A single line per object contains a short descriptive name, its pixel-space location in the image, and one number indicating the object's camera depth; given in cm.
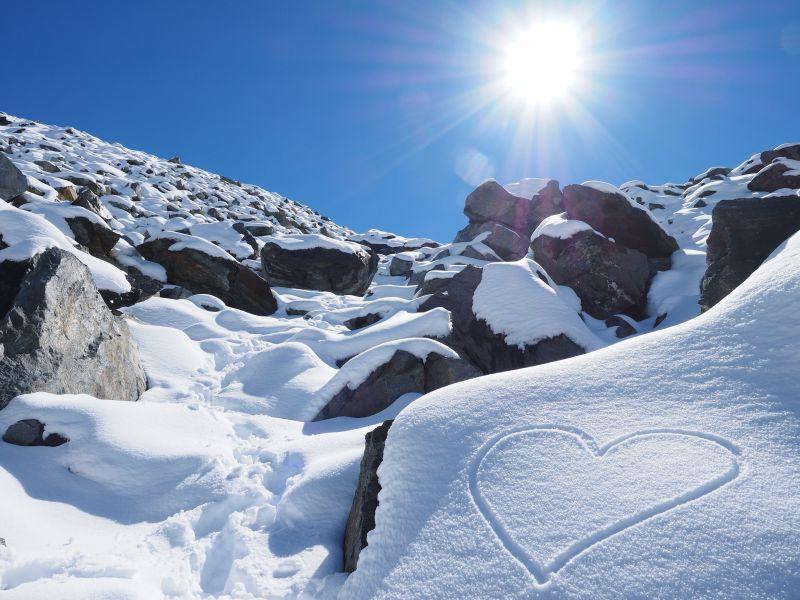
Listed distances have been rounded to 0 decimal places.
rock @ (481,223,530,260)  2473
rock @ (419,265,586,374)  905
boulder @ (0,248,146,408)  530
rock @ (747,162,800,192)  2706
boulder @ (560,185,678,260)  1413
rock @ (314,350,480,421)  711
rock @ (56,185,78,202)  2202
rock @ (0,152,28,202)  1488
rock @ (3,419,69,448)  473
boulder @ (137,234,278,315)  1534
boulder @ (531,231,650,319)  1232
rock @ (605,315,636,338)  1104
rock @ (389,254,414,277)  3027
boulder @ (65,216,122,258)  1421
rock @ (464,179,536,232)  2781
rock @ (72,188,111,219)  1705
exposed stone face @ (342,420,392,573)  323
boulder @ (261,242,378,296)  1977
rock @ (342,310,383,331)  1430
